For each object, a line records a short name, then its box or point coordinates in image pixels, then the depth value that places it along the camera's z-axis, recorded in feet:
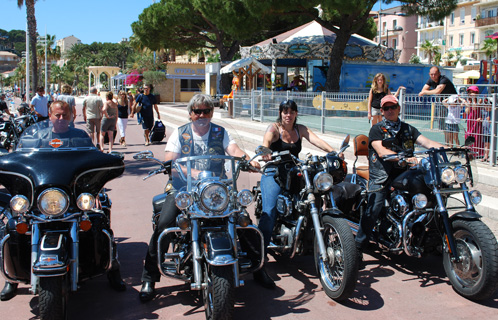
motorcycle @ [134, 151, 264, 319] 11.59
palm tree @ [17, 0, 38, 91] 95.40
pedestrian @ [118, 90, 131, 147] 49.37
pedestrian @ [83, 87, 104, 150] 43.50
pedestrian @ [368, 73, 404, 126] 34.40
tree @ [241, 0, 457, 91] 76.23
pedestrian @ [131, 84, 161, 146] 49.56
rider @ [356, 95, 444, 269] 16.25
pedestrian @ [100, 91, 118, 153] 42.93
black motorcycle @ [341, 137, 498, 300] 13.37
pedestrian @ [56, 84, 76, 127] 43.41
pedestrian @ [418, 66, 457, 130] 32.76
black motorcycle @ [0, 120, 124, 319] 11.50
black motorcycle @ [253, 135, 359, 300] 13.46
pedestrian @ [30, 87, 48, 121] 51.03
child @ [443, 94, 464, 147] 31.45
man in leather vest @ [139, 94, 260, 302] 14.17
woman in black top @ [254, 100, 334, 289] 16.05
